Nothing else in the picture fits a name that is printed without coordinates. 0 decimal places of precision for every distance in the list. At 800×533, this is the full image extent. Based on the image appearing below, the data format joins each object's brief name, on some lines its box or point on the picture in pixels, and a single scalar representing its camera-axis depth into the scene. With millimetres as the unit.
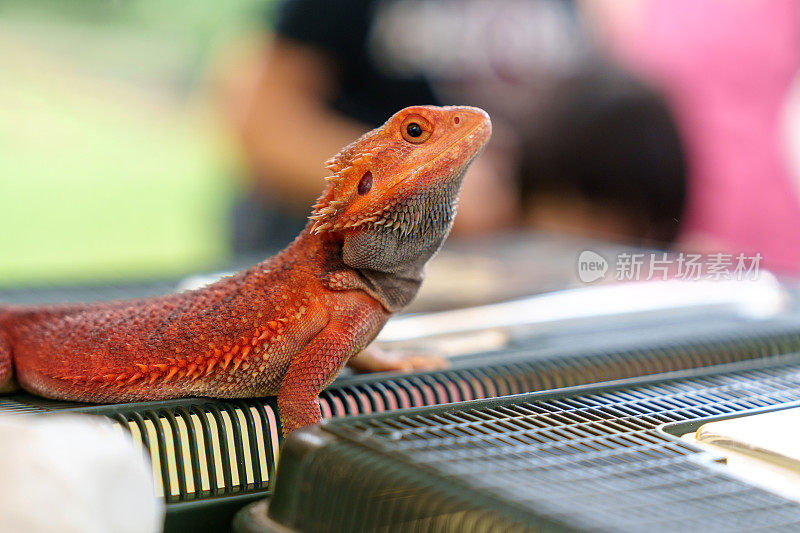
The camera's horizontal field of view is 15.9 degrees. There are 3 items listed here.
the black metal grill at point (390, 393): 847
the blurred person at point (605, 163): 1218
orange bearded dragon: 862
